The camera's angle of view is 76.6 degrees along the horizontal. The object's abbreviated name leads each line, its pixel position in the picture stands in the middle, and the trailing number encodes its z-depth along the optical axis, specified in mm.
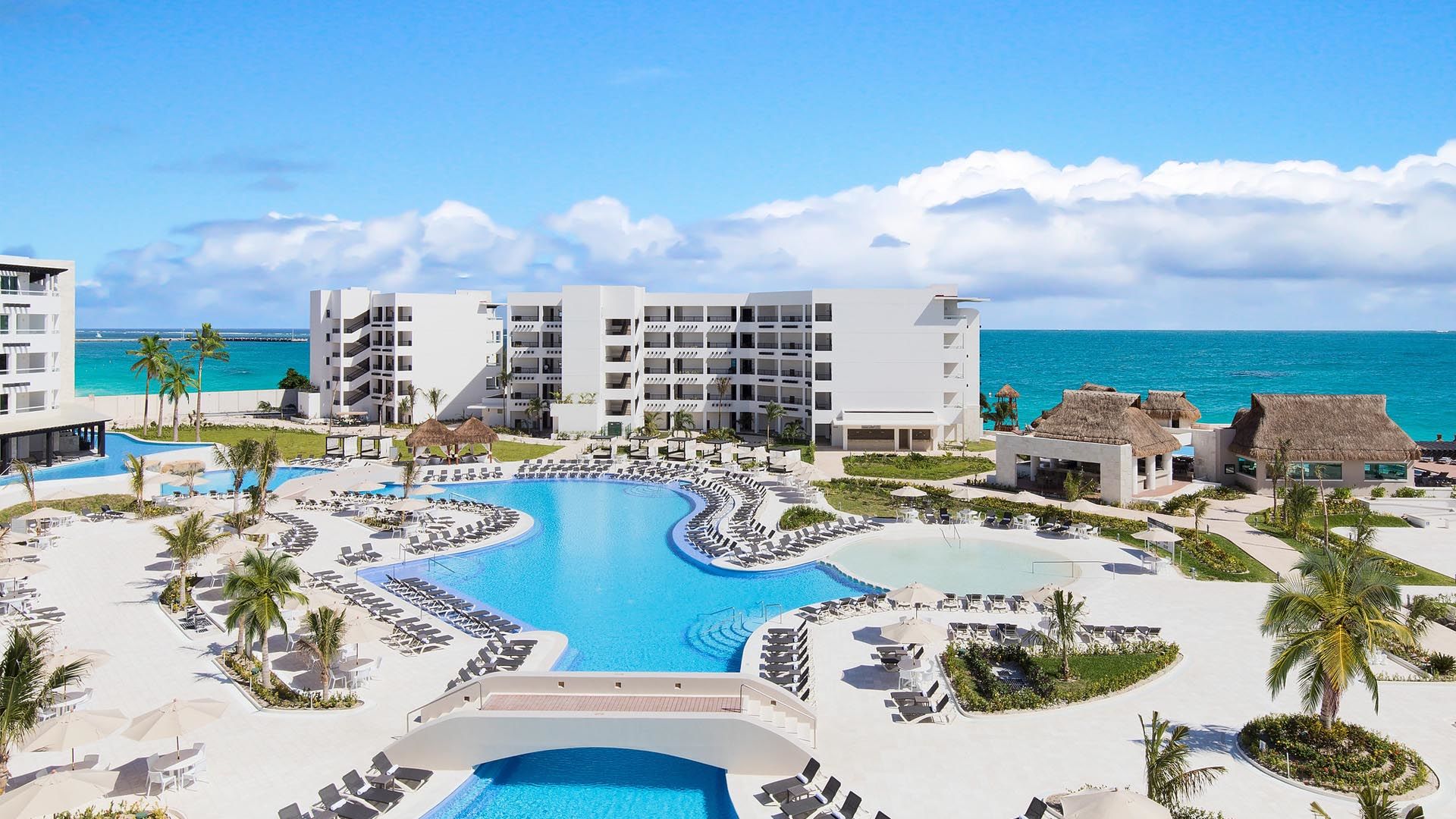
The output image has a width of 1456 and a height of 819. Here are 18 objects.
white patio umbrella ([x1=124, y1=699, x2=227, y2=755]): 15227
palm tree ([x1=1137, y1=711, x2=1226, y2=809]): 13664
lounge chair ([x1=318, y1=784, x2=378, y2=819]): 14414
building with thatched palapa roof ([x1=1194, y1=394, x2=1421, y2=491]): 40344
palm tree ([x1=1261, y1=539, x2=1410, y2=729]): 16016
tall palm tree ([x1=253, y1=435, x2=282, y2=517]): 34219
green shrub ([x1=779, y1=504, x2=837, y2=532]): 34562
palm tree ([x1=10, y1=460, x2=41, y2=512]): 34219
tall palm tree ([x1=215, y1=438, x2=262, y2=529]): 35250
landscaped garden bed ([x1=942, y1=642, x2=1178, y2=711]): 18594
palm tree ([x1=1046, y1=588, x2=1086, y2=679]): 20016
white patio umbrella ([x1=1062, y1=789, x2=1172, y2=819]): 12797
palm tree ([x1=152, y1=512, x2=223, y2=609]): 24844
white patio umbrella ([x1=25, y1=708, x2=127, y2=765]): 14766
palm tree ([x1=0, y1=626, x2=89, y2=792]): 14406
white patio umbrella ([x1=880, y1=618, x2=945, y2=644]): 20500
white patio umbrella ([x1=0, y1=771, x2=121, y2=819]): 12812
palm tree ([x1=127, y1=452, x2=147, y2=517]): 35312
